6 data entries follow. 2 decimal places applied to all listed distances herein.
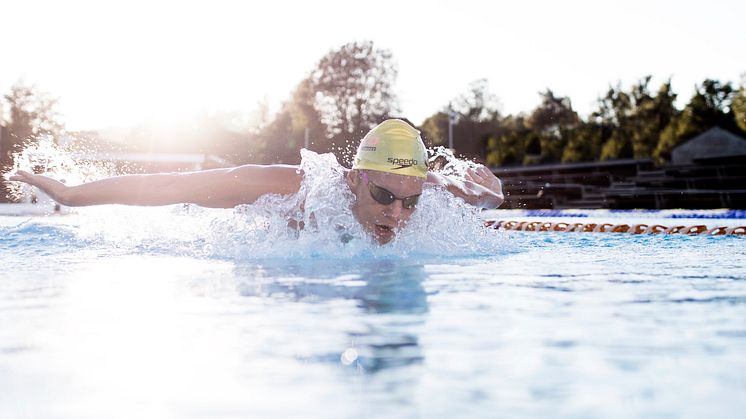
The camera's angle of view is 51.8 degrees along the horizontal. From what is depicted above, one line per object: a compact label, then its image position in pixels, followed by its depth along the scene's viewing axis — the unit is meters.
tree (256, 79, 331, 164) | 53.64
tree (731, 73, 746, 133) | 34.44
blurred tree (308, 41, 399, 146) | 54.47
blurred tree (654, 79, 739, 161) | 38.44
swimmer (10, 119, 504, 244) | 5.13
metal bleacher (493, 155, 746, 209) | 22.50
